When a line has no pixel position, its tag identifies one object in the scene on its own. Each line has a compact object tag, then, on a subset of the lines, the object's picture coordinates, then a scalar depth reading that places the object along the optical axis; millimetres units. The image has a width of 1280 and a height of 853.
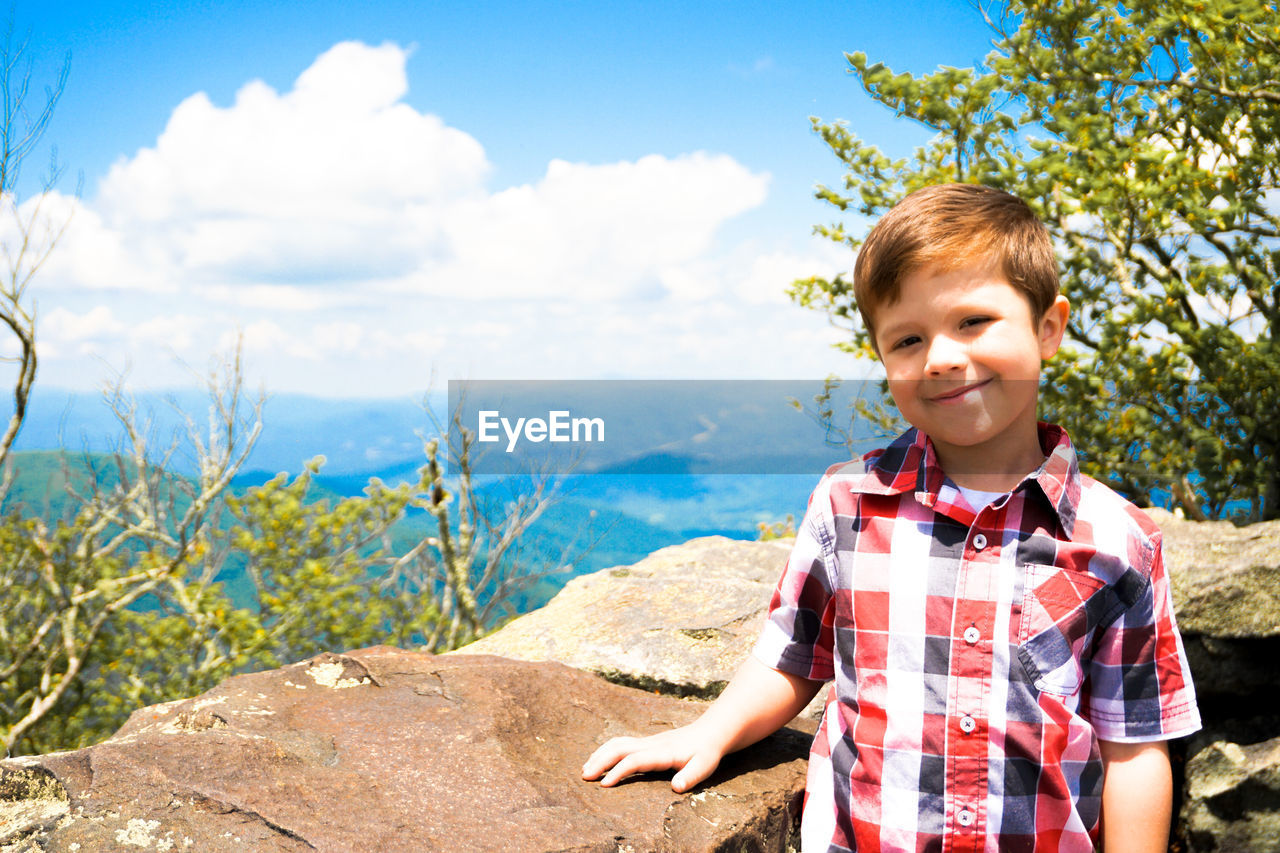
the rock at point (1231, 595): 2809
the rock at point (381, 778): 1604
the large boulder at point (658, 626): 2865
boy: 1595
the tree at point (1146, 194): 4320
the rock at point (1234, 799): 2844
